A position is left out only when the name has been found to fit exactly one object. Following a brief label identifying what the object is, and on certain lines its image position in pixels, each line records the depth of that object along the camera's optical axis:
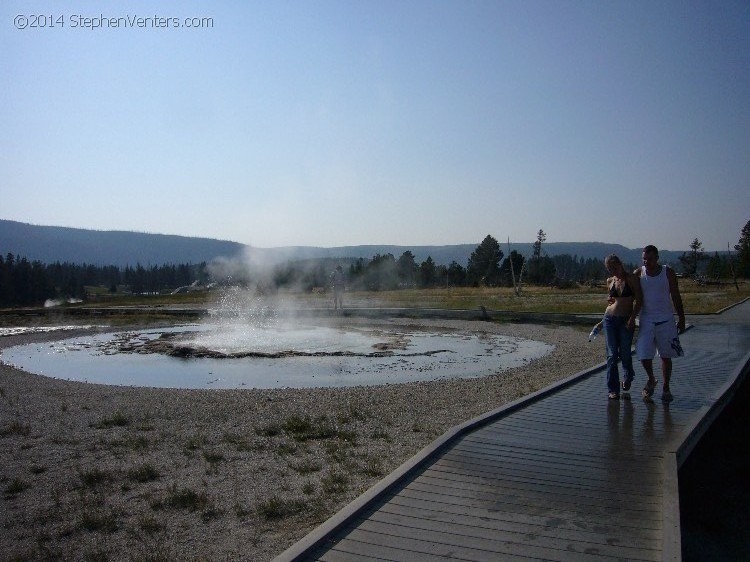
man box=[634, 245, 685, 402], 6.88
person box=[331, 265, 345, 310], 29.85
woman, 7.02
